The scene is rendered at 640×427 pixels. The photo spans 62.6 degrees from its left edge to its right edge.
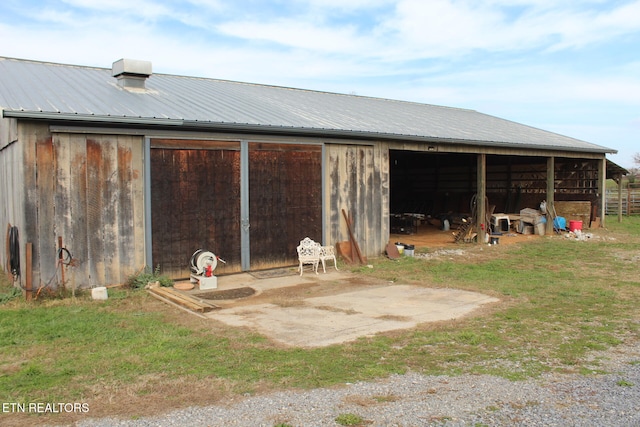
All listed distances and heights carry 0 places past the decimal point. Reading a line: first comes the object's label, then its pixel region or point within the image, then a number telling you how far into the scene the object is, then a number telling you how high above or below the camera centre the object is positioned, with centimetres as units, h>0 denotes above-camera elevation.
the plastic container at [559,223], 1748 -113
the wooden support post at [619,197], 2087 -33
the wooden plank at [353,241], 1102 -104
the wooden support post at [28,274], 736 -112
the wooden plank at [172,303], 675 -153
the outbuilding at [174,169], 779 +41
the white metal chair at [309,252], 991 -117
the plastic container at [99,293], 760 -144
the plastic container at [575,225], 1702 -116
